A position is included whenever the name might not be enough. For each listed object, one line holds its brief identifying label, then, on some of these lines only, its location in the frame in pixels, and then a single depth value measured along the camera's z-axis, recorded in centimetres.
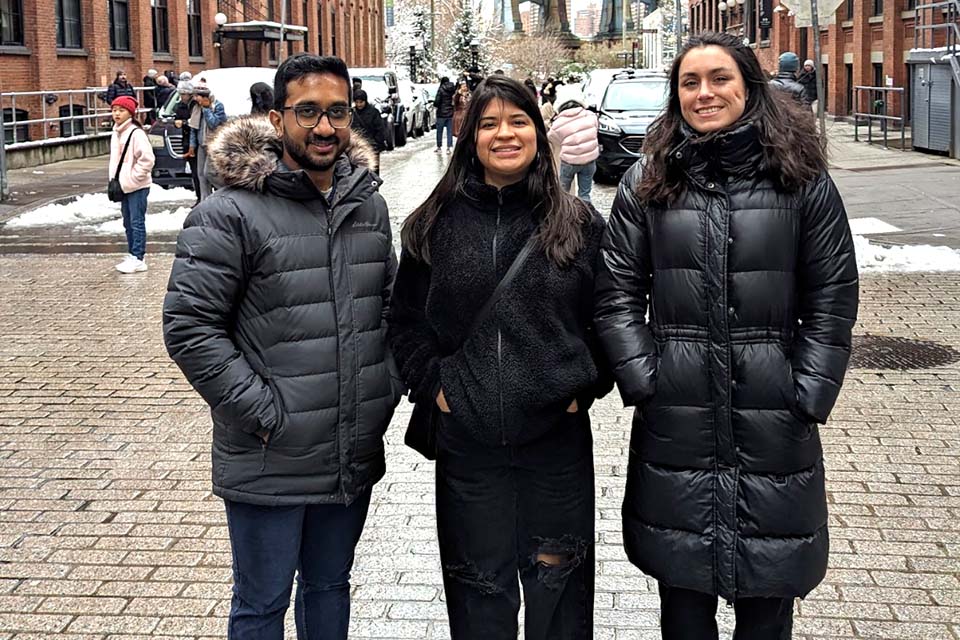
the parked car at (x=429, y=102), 4325
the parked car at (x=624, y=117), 2153
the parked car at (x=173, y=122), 1992
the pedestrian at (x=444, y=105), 2972
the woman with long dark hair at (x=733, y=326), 345
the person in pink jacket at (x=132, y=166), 1262
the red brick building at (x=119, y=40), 2725
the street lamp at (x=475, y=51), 6844
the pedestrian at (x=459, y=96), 2355
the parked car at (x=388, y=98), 3100
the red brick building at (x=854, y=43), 3216
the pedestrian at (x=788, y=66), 1954
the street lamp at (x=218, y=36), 4079
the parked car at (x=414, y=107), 3797
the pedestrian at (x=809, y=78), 2586
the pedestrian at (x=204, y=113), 1580
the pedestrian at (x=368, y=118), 1936
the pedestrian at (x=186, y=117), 1667
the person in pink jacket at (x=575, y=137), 1542
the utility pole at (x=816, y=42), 1384
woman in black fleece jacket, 354
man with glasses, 351
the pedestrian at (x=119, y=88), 2896
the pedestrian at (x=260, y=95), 1217
